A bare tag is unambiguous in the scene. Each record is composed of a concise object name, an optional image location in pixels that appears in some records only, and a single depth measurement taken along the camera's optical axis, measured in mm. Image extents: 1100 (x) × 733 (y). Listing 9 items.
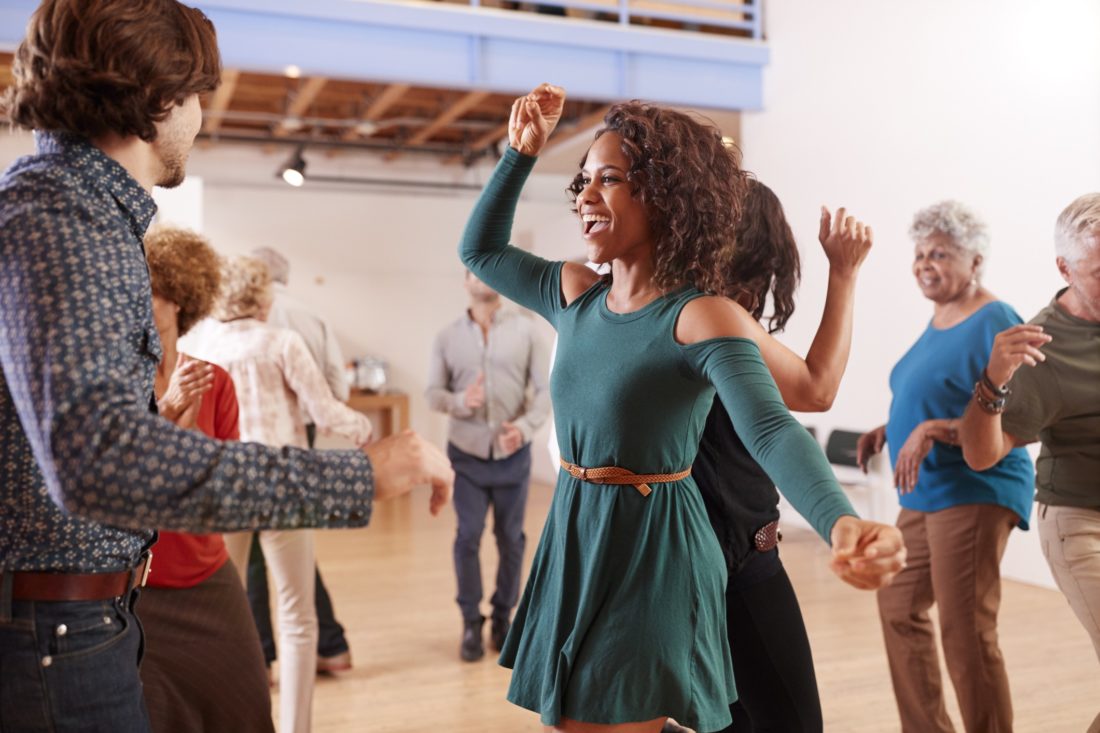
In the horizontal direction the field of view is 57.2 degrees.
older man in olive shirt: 2398
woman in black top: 2064
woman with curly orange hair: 2248
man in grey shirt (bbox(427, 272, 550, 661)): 4742
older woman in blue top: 2873
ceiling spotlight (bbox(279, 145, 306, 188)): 6156
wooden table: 11180
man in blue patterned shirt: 1066
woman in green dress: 1612
